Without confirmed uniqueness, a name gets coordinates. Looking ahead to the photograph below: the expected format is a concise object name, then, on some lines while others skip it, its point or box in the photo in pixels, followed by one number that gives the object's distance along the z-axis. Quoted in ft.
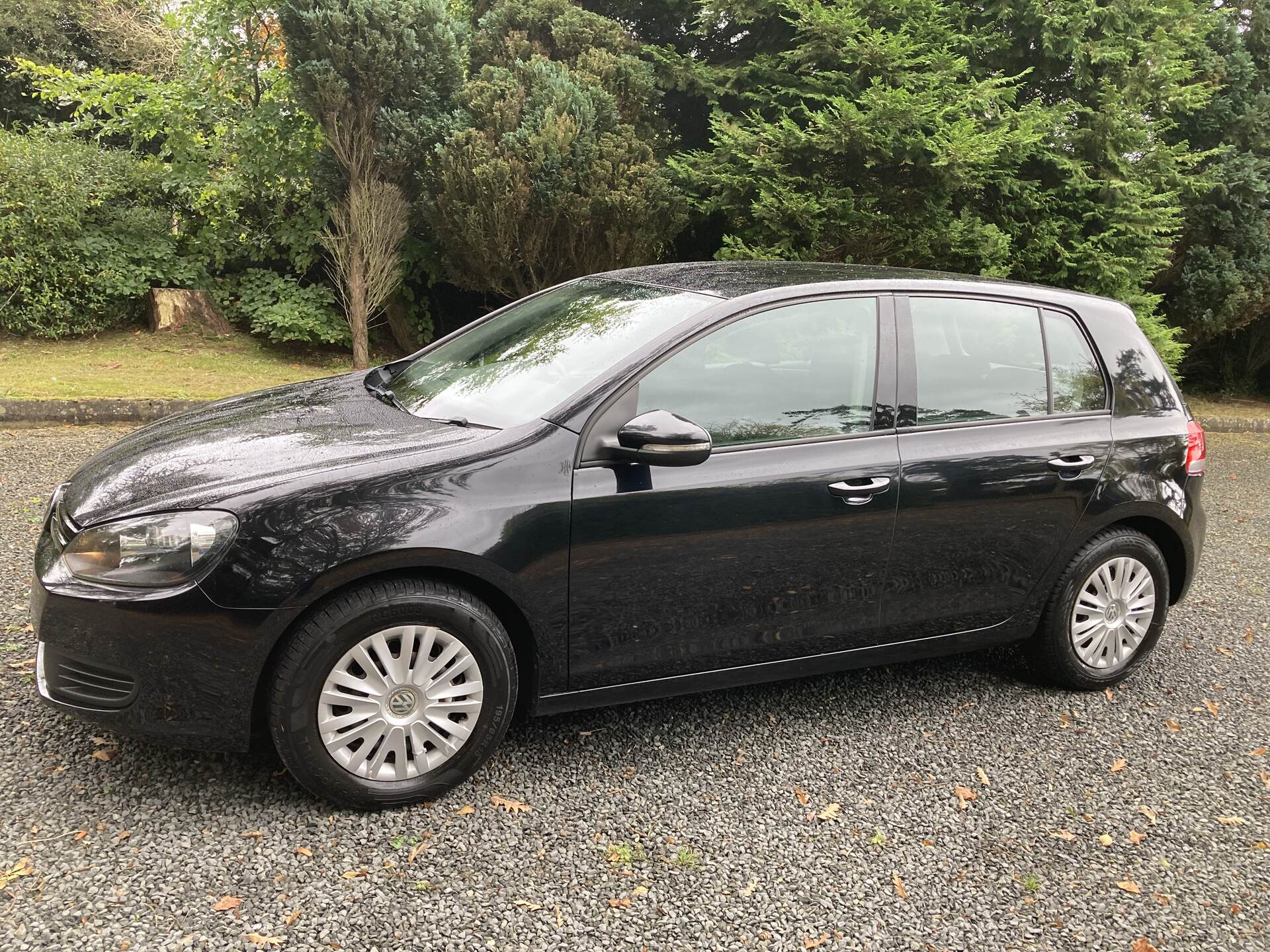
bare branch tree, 34.83
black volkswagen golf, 8.93
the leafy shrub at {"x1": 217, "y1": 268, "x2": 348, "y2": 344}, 37.35
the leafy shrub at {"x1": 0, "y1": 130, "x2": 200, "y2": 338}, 34.40
